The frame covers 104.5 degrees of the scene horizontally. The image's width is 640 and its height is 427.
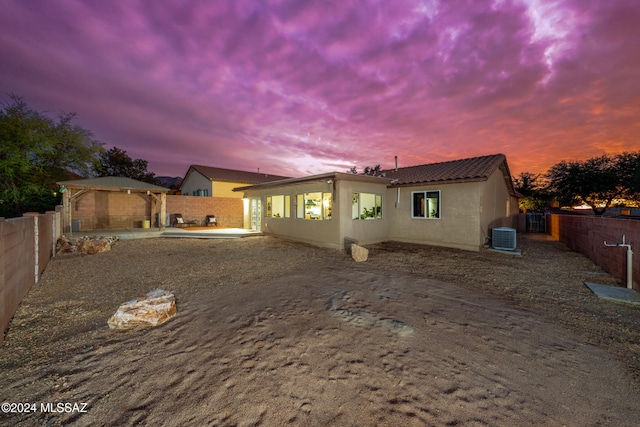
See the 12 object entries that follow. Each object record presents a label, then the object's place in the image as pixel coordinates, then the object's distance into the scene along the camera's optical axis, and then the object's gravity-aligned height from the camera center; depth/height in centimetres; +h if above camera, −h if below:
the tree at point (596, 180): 1954 +277
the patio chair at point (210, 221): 1732 -41
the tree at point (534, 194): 2536 +204
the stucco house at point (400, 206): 969 +39
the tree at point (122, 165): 2483 +517
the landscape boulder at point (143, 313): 346 -141
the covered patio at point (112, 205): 1269 +66
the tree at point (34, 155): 1253 +354
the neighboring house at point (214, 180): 2059 +308
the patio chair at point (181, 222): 1639 -46
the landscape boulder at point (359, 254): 790 -126
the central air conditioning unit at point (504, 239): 926 -93
